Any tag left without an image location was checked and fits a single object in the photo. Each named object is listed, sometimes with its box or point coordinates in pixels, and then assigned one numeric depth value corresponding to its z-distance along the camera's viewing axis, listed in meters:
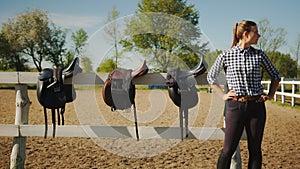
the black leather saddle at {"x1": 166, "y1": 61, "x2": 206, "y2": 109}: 2.58
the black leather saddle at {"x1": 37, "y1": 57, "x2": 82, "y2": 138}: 2.67
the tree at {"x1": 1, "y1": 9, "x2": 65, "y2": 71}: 30.89
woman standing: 2.01
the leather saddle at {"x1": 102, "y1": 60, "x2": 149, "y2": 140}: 2.56
